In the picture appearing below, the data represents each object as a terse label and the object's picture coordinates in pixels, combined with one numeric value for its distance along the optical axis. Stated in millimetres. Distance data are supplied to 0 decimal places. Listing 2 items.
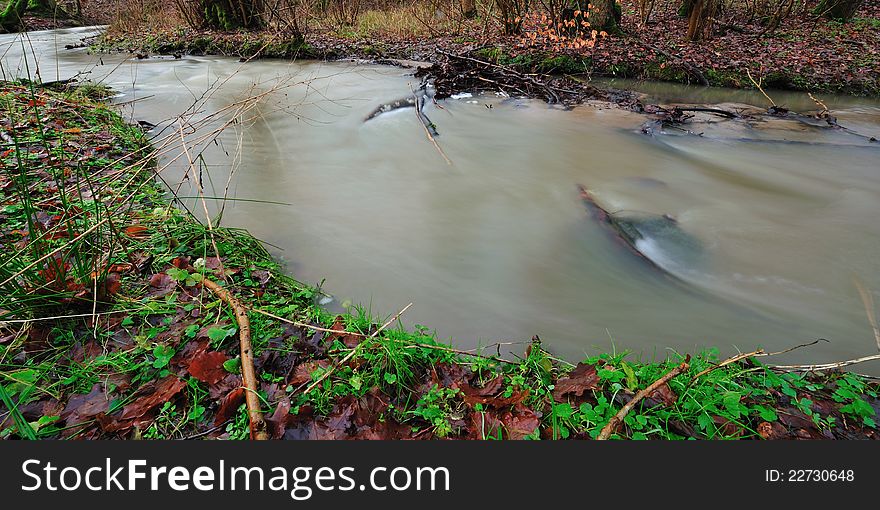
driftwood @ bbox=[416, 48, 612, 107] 8391
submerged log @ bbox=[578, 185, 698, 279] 4074
